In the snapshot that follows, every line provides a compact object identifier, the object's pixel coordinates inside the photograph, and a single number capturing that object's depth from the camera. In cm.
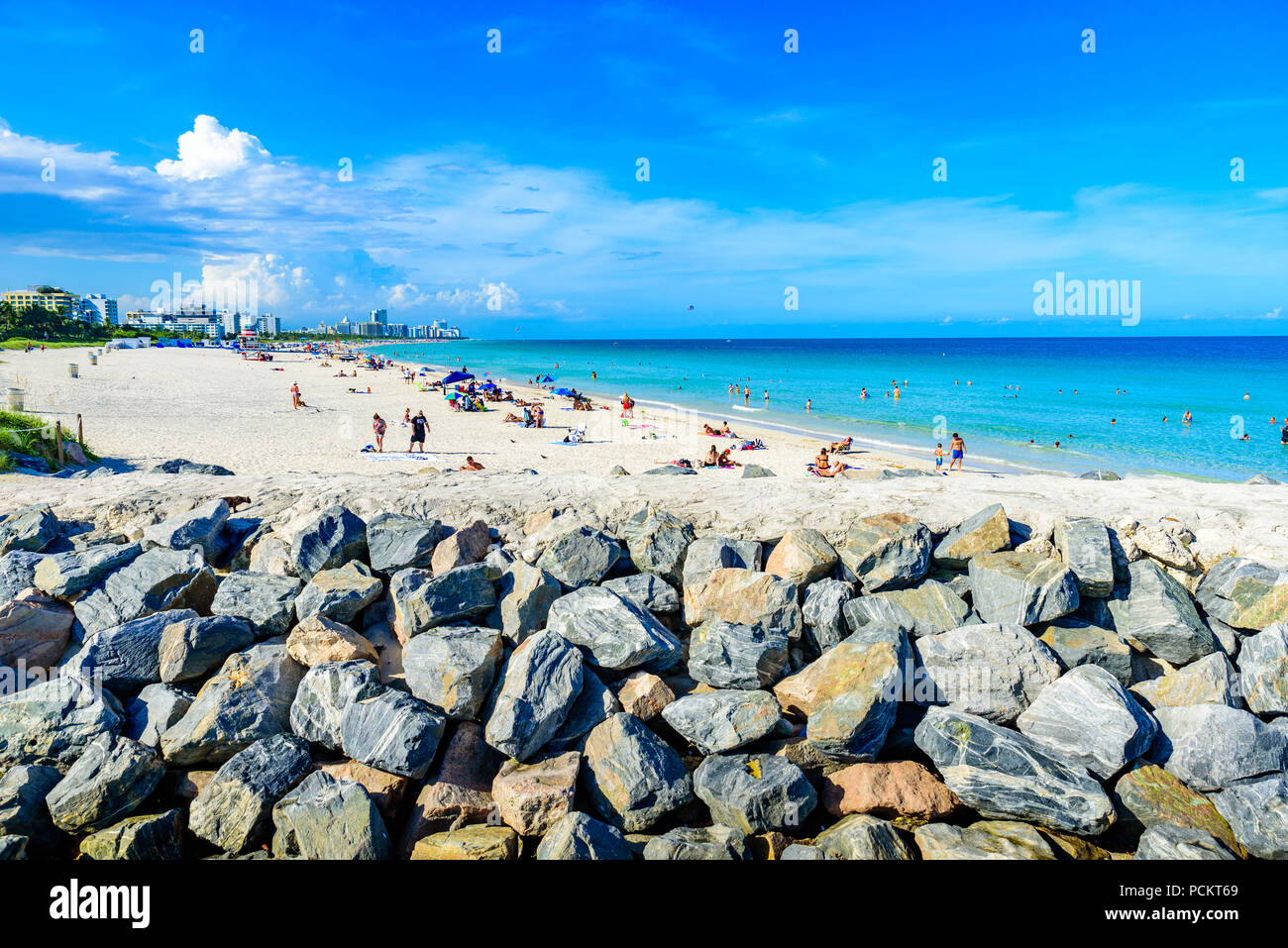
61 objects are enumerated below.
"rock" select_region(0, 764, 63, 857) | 456
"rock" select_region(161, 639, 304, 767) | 502
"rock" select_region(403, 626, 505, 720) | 517
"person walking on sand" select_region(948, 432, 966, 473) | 2327
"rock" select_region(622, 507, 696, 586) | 665
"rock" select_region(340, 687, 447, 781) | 479
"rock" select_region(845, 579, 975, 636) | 598
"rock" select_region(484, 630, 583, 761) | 492
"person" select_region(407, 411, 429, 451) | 2410
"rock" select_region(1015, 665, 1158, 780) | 486
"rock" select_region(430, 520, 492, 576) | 645
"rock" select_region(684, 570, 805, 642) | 602
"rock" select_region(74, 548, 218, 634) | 617
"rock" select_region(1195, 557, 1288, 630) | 566
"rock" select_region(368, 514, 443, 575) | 661
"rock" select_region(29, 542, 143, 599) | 632
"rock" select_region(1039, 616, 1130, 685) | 557
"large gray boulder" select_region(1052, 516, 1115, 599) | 601
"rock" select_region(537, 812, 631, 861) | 410
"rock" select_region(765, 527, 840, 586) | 639
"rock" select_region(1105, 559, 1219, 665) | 564
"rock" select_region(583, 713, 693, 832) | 465
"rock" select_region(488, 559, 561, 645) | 589
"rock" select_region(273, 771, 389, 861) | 427
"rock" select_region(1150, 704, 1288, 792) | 485
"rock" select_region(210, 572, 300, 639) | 604
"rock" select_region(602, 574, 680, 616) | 623
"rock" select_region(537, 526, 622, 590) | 645
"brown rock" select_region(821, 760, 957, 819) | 465
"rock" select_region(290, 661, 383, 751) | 514
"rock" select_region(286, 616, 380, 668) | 563
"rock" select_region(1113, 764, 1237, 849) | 459
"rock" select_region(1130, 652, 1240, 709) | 530
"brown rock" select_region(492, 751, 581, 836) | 452
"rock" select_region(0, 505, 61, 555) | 702
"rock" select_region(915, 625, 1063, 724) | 538
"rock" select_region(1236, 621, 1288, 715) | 523
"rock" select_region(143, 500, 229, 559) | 685
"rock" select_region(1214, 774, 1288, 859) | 434
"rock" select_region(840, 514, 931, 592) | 637
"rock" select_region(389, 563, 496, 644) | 584
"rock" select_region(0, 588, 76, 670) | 589
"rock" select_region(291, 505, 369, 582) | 655
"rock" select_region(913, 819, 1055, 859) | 422
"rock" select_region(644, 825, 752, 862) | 418
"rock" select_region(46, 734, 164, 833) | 463
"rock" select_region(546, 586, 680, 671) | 552
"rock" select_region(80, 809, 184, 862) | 439
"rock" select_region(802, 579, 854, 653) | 604
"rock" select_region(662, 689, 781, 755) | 500
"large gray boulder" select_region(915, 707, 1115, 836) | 450
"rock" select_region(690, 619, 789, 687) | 552
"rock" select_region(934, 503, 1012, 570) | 647
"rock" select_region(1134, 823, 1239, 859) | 421
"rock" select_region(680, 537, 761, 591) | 647
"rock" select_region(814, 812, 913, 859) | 421
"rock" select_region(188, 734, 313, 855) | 457
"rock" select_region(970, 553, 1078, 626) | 579
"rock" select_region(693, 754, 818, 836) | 450
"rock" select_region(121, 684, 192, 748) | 528
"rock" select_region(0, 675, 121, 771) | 514
